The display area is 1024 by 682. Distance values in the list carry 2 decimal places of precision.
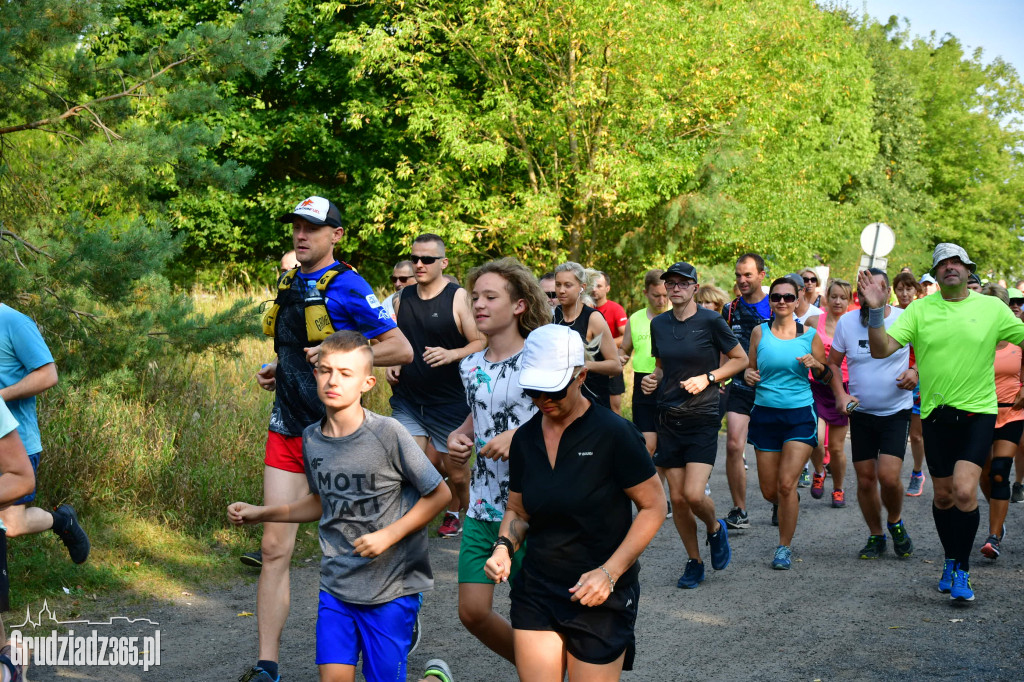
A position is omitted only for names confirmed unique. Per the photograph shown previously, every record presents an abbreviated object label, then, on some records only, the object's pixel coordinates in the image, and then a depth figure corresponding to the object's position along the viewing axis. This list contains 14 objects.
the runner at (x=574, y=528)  3.65
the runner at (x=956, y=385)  6.85
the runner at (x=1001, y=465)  7.80
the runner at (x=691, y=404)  7.41
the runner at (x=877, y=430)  8.00
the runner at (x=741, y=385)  9.45
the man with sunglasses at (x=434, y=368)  7.85
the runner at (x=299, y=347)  5.14
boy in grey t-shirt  4.14
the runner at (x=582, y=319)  7.48
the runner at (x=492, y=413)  4.61
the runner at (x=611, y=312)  10.68
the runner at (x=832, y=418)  10.27
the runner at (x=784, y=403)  8.00
